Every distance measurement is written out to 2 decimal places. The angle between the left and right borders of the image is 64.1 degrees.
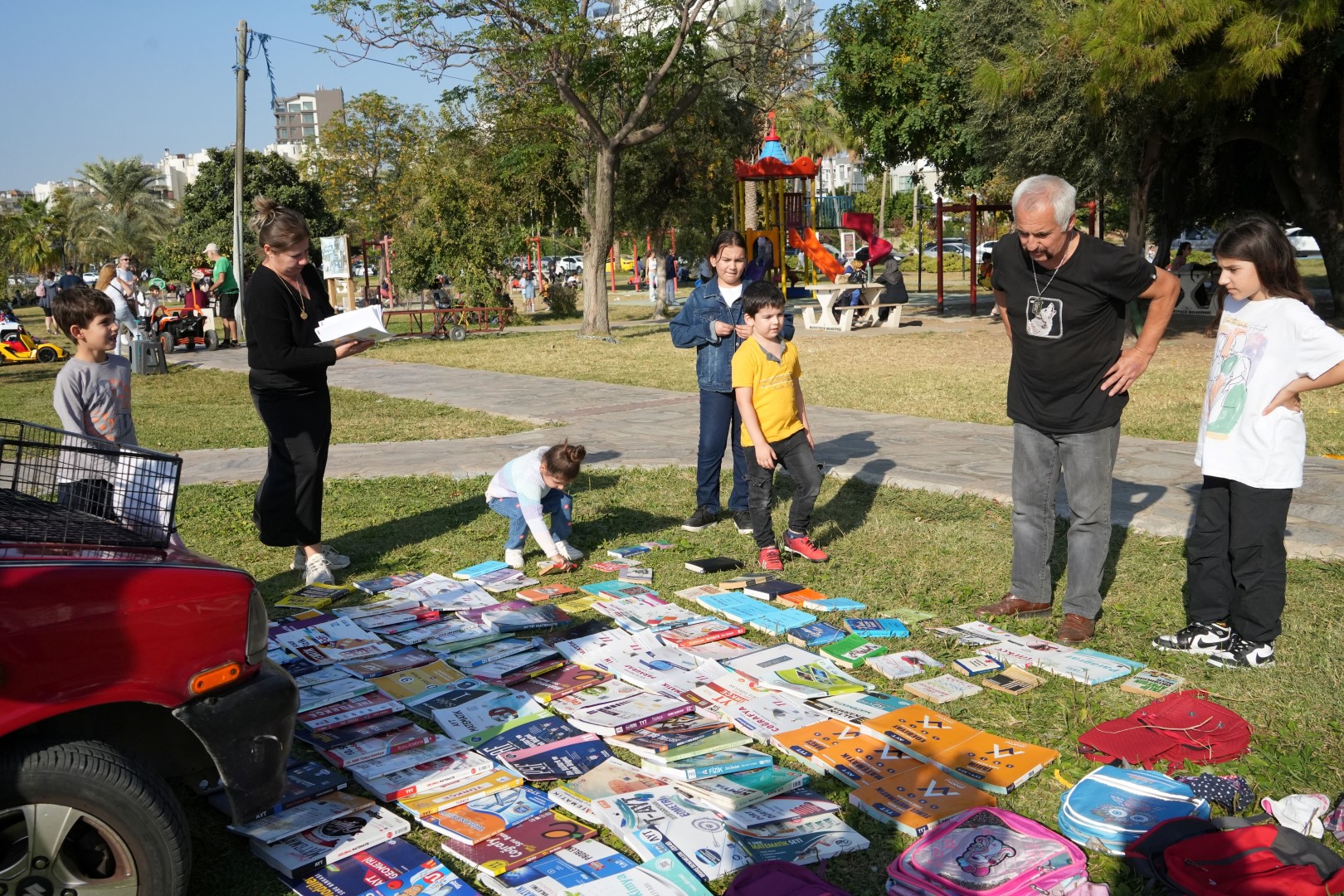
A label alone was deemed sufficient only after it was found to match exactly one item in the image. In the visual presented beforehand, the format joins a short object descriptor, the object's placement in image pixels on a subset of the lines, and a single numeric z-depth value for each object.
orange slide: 24.97
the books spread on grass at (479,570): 6.00
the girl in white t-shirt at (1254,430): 4.41
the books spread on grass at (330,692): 4.22
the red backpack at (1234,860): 2.87
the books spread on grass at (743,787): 3.44
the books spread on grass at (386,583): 5.85
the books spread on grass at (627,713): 3.99
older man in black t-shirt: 4.65
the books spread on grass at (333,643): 4.78
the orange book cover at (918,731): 3.85
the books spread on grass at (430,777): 3.56
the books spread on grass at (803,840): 3.17
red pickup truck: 2.47
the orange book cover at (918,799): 3.36
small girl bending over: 6.10
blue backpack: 3.25
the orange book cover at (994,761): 3.59
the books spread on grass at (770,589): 5.54
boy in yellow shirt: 6.03
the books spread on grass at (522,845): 3.14
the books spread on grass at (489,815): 3.30
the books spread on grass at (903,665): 4.55
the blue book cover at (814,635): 4.91
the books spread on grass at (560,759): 3.69
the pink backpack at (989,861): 2.96
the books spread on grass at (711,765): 3.62
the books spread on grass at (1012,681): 4.38
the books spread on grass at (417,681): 4.40
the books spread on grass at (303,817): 3.28
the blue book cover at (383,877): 3.03
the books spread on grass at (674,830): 3.13
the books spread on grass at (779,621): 5.11
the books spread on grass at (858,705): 4.12
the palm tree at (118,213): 66.88
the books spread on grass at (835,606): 5.35
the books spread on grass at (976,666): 4.53
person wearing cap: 20.72
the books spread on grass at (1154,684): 4.29
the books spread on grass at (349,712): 4.04
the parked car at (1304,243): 47.06
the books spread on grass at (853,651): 4.71
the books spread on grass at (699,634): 4.95
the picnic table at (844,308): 22.31
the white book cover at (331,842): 3.14
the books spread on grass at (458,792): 3.47
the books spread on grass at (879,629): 4.99
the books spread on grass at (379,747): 3.78
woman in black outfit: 5.57
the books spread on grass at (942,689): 4.31
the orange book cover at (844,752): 3.65
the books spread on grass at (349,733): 3.92
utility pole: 25.22
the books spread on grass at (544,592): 5.64
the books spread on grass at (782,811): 3.34
